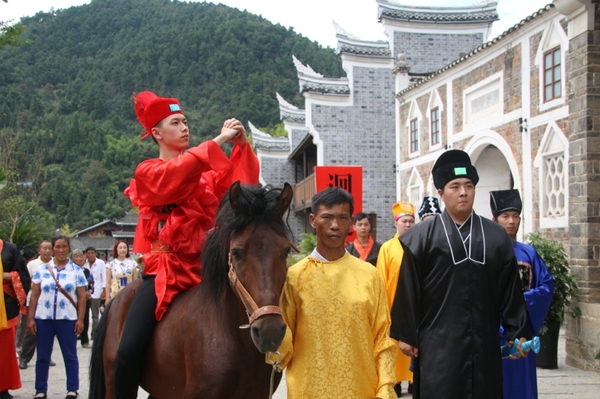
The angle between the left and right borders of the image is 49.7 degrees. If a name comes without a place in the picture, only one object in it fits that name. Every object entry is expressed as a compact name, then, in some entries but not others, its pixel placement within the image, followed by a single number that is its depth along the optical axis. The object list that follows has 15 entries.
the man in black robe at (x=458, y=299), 3.64
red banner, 12.70
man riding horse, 3.63
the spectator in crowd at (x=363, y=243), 8.37
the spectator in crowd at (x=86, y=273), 11.50
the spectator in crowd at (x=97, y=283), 11.74
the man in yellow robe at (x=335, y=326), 3.18
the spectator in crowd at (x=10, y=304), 6.89
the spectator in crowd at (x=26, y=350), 9.09
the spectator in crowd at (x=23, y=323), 10.27
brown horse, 2.89
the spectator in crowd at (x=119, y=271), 10.95
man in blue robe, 4.55
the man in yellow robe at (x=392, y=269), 5.46
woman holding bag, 7.06
